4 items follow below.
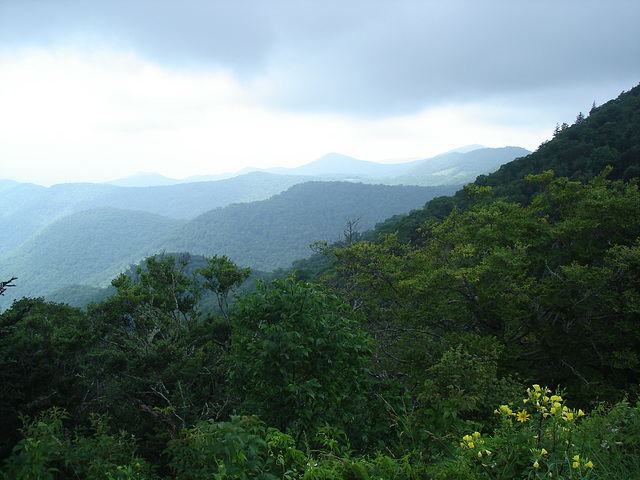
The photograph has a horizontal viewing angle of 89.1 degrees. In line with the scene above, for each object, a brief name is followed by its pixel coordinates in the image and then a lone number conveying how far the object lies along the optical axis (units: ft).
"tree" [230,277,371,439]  12.82
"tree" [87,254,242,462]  25.03
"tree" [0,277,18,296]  16.50
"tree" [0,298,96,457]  18.80
